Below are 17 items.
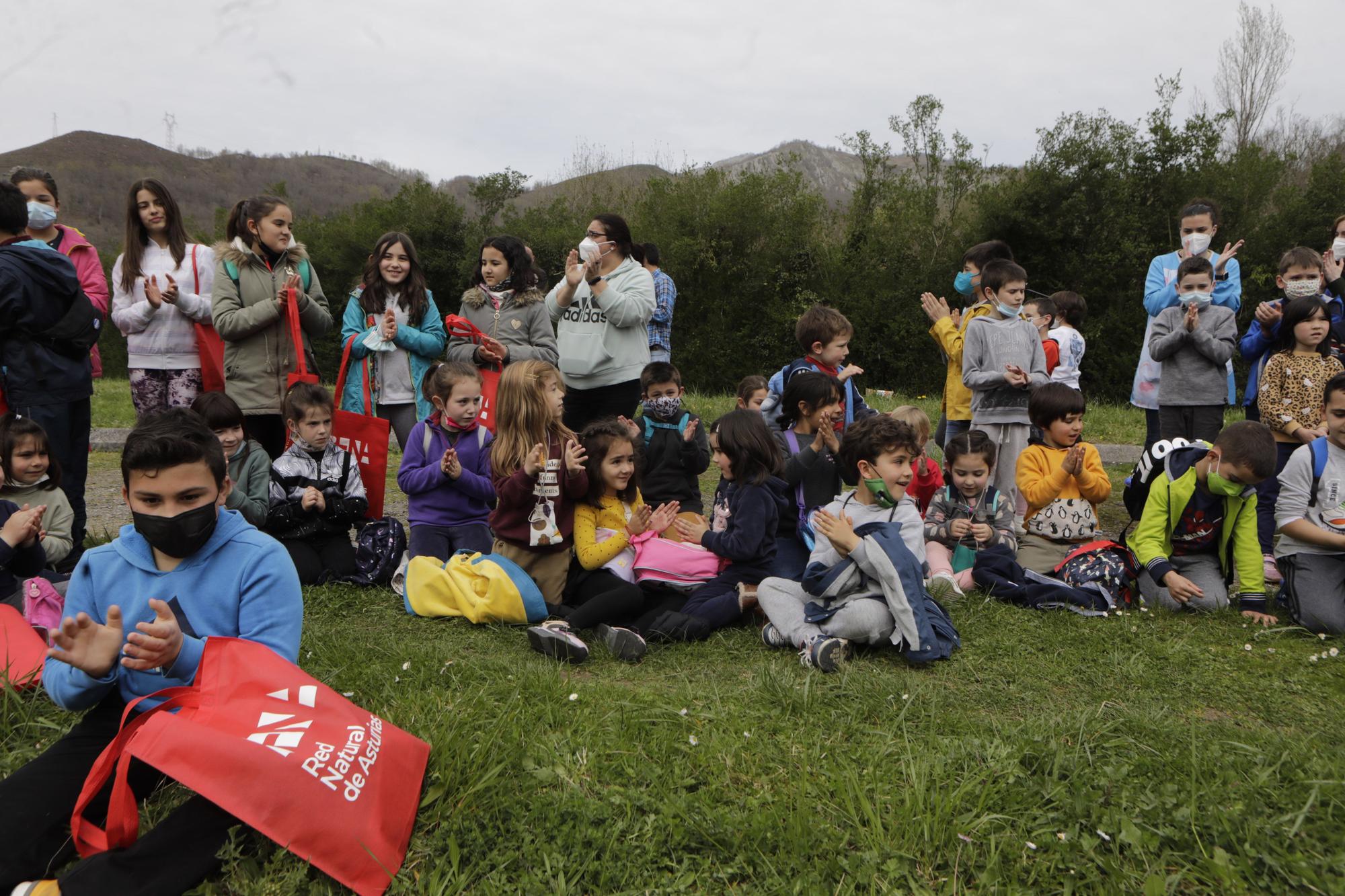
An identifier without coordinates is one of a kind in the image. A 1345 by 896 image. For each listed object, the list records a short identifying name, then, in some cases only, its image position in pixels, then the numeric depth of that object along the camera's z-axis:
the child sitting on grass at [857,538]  4.15
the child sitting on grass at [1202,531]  4.84
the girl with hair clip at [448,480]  5.46
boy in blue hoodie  2.51
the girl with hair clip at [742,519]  4.74
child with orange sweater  5.50
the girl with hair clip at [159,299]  5.77
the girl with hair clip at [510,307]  6.65
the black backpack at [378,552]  5.52
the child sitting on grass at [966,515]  5.33
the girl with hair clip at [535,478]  4.90
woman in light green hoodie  6.20
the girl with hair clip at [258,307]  5.80
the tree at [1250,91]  26.47
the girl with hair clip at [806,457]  5.18
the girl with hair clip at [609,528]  4.74
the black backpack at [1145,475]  5.23
